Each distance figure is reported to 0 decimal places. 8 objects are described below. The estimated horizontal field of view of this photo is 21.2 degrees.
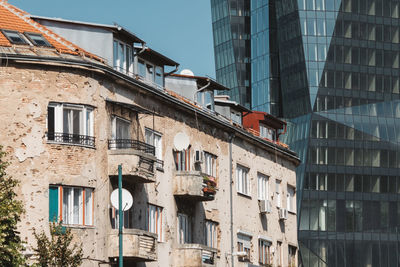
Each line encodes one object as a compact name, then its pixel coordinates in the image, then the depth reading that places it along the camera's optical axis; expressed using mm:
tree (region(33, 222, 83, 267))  38750
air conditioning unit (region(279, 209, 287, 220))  63125
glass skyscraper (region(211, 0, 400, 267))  143375
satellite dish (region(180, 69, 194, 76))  60419
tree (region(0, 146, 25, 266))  34250
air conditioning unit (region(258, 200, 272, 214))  60156
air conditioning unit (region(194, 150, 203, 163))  52541
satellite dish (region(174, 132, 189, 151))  50188
